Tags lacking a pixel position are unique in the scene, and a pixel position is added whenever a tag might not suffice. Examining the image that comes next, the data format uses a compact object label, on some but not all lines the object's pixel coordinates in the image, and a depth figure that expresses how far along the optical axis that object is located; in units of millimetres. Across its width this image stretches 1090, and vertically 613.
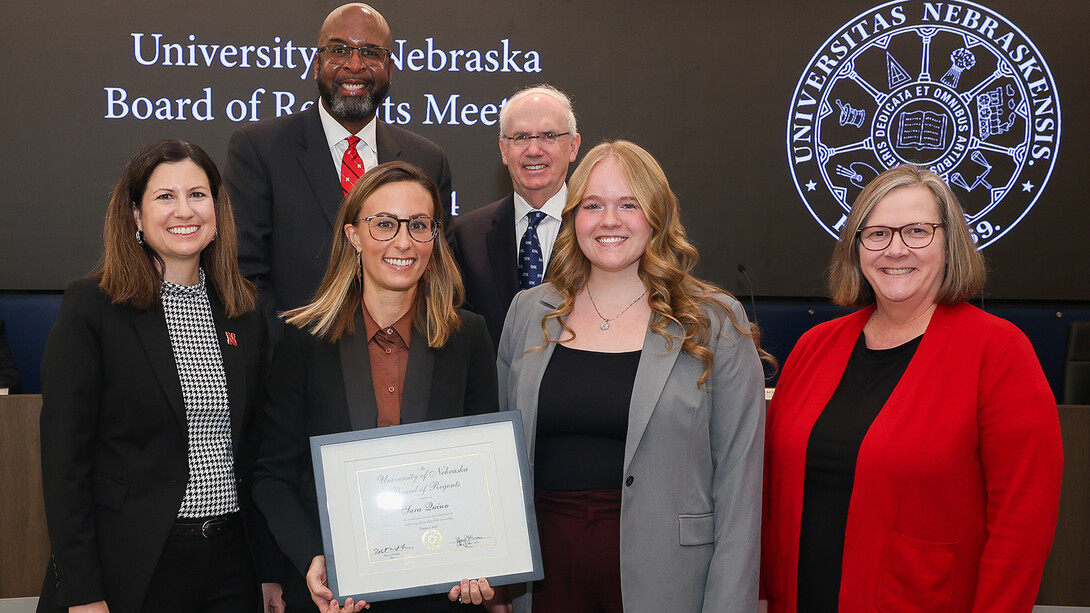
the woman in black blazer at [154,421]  2100
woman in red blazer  2074
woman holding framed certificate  2152
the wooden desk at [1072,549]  4172
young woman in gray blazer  2096
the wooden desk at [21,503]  3789
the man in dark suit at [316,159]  3172
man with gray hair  3396
